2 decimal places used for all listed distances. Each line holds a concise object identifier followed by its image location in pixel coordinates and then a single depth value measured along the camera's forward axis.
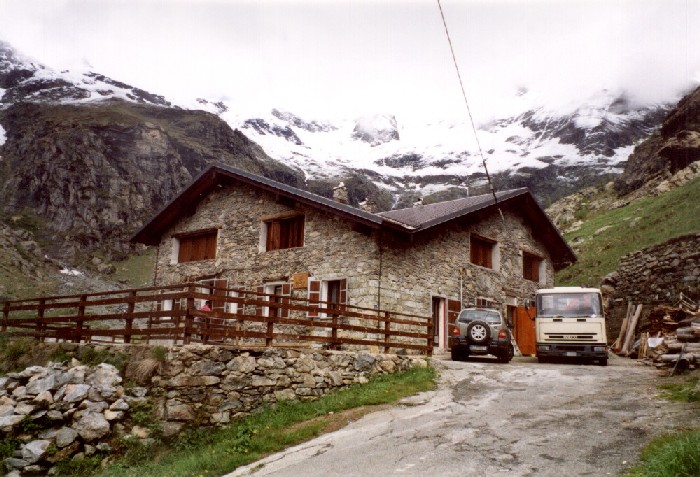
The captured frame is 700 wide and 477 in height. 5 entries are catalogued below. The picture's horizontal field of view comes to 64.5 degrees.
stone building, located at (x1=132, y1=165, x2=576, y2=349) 17.48
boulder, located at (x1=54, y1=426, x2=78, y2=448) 9.73
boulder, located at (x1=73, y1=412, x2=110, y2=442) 9.77
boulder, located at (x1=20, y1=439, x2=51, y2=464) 9.54
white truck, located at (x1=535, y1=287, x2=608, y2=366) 15.84
